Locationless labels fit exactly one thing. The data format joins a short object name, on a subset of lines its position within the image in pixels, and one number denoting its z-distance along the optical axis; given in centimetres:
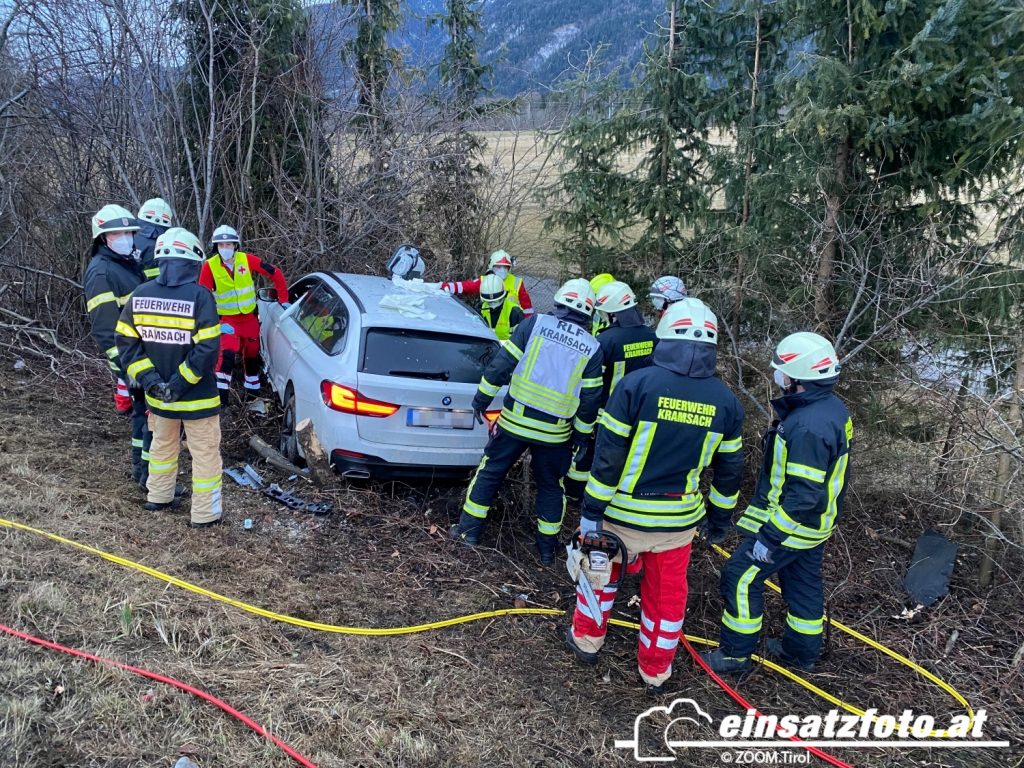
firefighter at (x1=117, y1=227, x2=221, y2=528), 454
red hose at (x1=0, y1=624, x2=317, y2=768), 292
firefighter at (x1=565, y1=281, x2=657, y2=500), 507
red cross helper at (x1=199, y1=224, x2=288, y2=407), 691
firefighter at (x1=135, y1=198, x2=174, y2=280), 604
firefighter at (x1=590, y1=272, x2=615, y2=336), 552
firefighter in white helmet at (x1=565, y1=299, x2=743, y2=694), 365
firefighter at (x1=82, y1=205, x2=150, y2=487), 500
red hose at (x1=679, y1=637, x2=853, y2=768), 338
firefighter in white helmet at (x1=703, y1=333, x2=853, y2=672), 380
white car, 514
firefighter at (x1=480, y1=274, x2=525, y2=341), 730
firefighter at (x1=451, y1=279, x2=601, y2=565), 467
